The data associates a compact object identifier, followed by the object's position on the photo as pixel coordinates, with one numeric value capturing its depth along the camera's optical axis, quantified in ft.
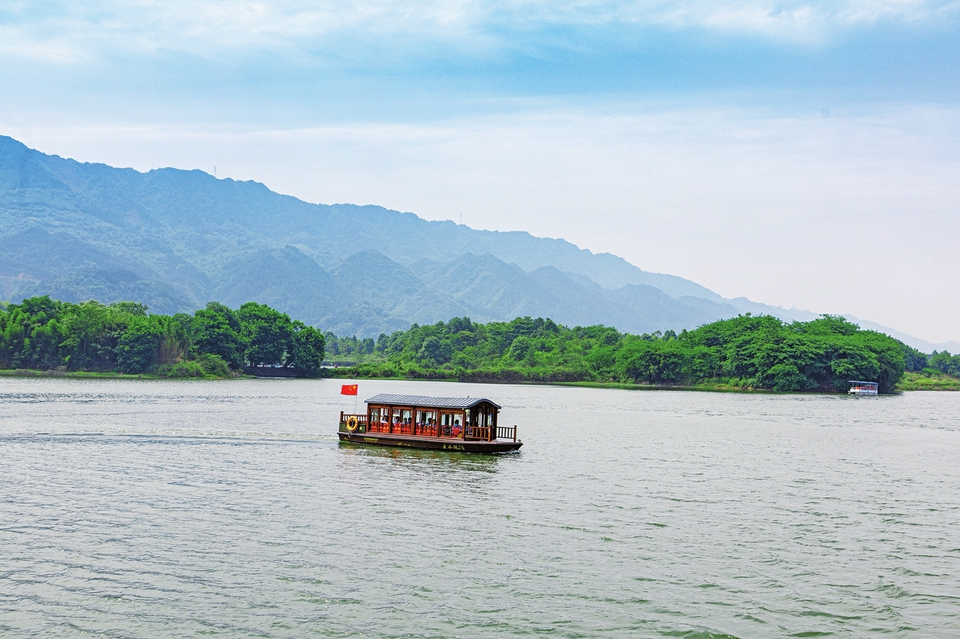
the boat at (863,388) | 504.43
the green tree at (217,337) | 539.29
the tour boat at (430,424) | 180.34
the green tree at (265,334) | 578.66
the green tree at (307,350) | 595.06
